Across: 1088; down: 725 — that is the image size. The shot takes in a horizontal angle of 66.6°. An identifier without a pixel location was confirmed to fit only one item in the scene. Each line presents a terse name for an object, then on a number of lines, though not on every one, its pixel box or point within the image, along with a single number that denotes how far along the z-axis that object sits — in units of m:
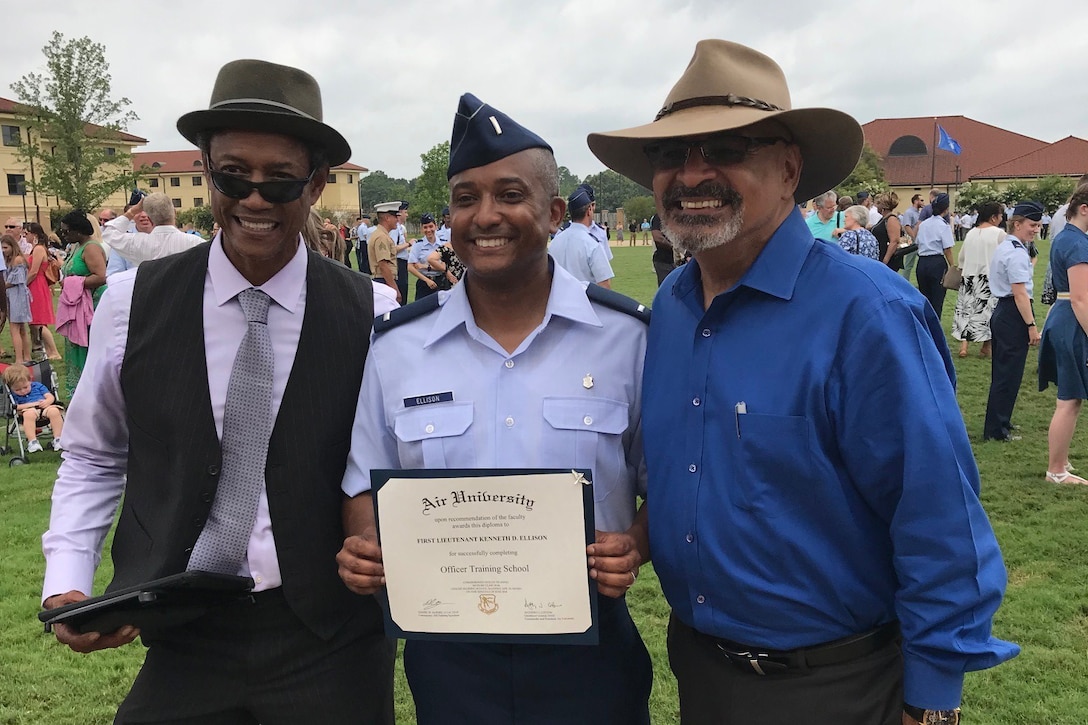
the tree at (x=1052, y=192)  43.21
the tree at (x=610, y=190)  114.88
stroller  8.45
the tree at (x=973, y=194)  44.95
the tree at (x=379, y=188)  129.00
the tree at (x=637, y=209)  72.38
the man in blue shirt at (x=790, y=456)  1.83
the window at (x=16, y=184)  62.69
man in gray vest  2.19
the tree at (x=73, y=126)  49.47
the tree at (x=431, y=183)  61.28
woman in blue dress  5.74
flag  32.34
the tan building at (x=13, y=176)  61.91
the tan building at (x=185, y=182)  89.94
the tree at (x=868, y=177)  41.76
